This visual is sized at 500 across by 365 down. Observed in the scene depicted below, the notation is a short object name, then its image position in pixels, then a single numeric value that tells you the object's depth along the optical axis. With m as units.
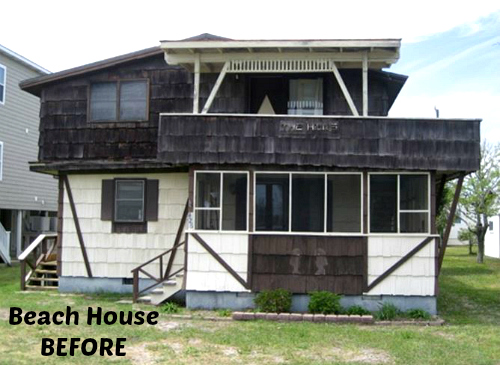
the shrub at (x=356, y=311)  12.34
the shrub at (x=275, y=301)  12.32
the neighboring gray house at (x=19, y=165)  24.50
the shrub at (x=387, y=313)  12.22
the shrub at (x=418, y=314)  12.27
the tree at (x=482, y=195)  28.80
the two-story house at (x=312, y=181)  12.62
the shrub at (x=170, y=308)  12.46
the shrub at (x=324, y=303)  12.22
